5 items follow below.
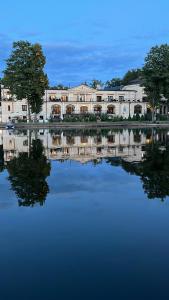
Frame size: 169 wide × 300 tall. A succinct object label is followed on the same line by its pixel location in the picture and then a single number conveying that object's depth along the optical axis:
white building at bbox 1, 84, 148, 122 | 71.07
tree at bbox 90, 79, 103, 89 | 97.10
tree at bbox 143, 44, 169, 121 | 61.53
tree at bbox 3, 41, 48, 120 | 55.14
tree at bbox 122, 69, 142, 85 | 106.42
